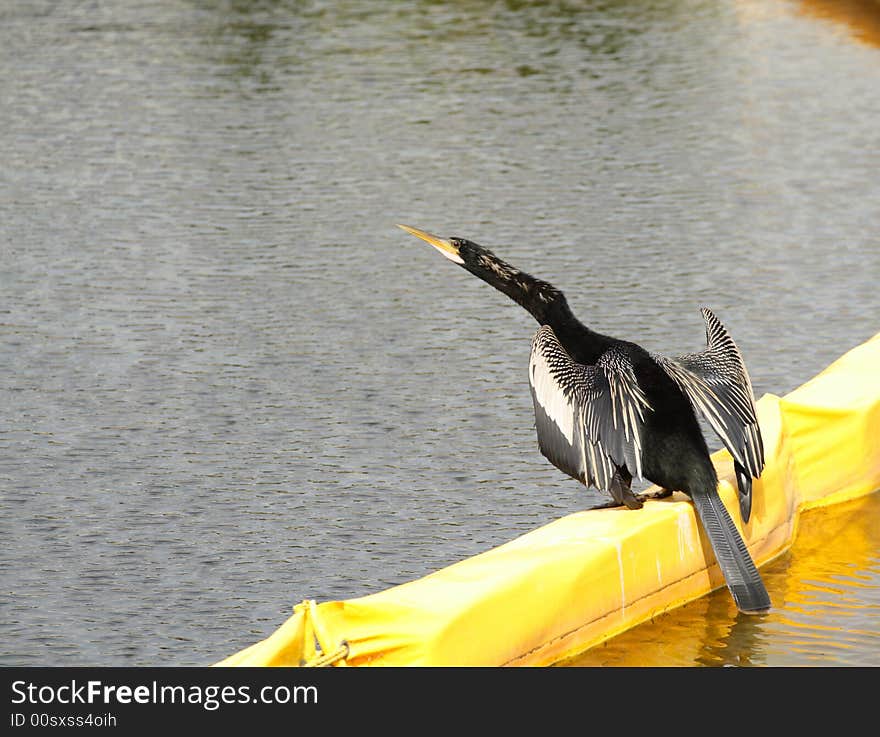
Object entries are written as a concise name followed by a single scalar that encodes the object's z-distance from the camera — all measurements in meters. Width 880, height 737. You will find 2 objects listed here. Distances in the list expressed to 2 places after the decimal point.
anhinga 13.91
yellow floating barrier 11.60
